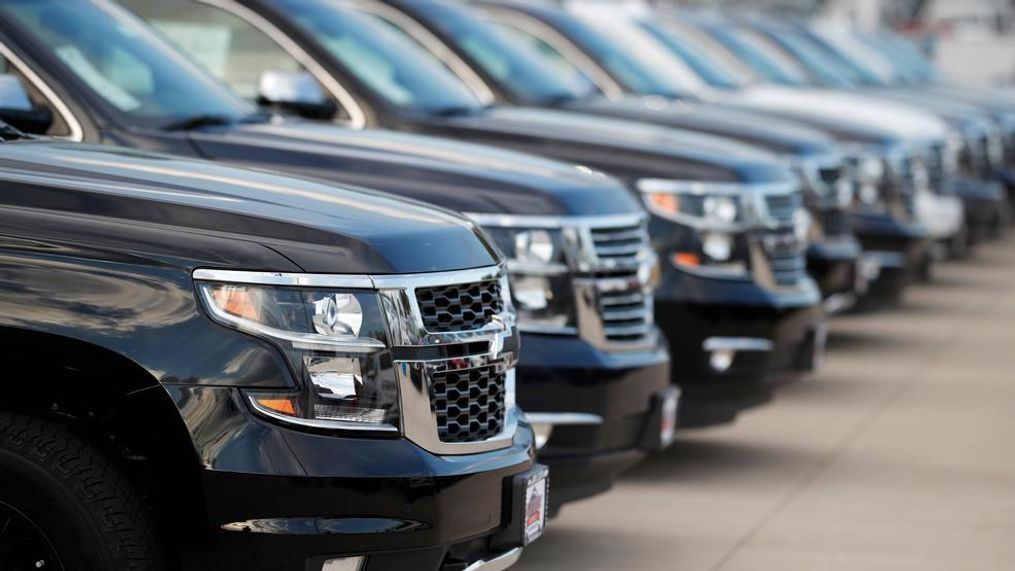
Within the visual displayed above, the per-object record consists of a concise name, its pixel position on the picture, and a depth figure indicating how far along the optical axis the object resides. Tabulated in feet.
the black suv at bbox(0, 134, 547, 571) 24.08
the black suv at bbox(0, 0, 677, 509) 36.12
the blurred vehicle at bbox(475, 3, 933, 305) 67.69
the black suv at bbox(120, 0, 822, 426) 46.33
